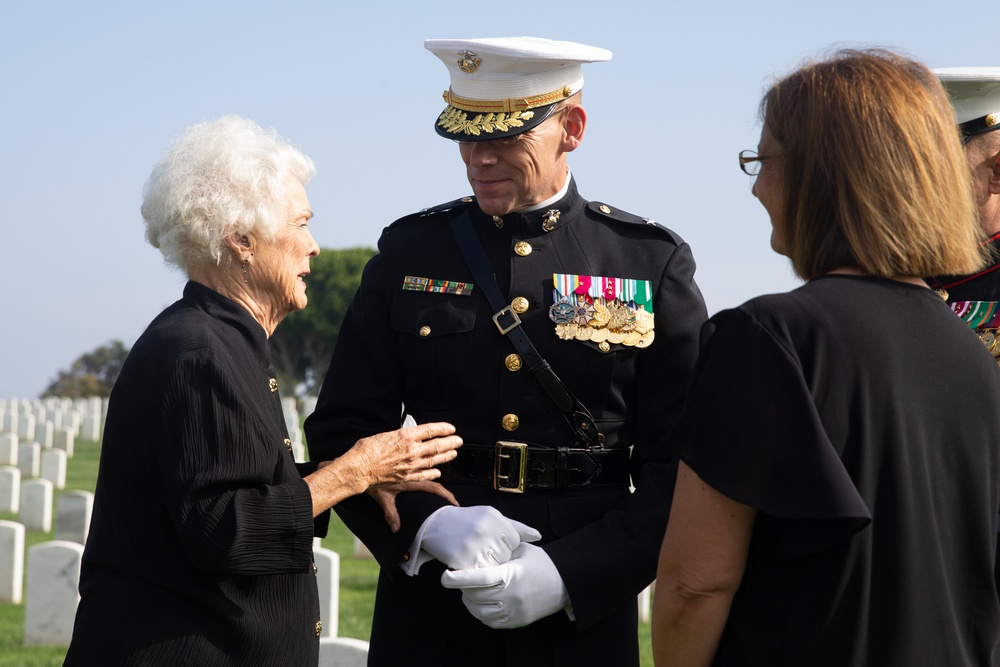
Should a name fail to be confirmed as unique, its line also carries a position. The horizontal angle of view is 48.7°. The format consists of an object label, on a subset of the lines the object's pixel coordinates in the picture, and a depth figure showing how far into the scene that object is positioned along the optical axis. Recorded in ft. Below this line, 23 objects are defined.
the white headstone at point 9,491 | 49.57
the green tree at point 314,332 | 223.10
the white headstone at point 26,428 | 83.61
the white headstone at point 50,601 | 26.99
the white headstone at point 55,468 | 59.47
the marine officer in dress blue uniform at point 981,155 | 11.14
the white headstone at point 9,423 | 86.33
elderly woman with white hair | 9.42
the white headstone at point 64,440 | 81.61
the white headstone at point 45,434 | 82.27
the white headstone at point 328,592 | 23.72
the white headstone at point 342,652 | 17.37
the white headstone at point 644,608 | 30.89
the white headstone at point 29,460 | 63.72
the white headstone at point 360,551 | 43.01
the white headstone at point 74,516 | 37.09
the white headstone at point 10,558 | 33.14
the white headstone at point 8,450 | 65.41
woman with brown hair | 6.62
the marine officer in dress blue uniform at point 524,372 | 10.88
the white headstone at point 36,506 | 46.60
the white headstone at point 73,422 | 95.61
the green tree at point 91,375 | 185.57
